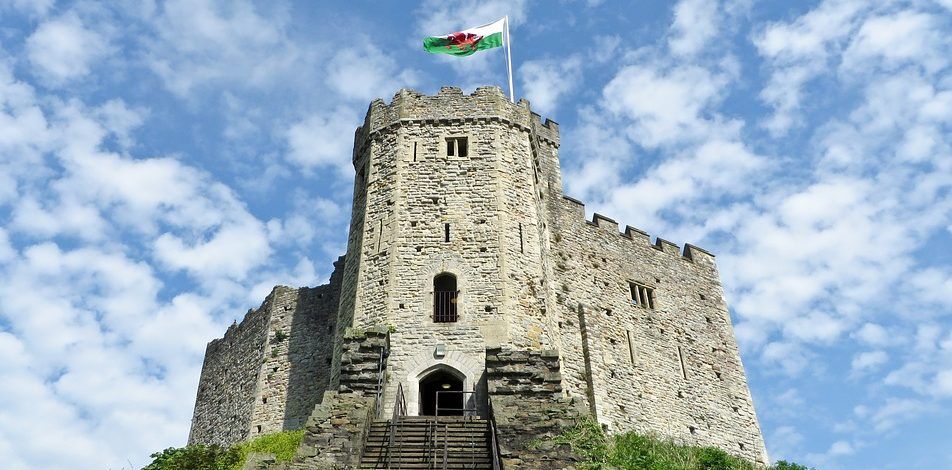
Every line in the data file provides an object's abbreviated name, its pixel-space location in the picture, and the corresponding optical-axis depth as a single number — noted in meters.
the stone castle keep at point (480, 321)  18.83
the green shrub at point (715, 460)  22.27
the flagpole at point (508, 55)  27.71
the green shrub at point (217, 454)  19.56
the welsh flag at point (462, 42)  26.89
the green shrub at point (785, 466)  24.36
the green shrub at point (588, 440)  15.71
